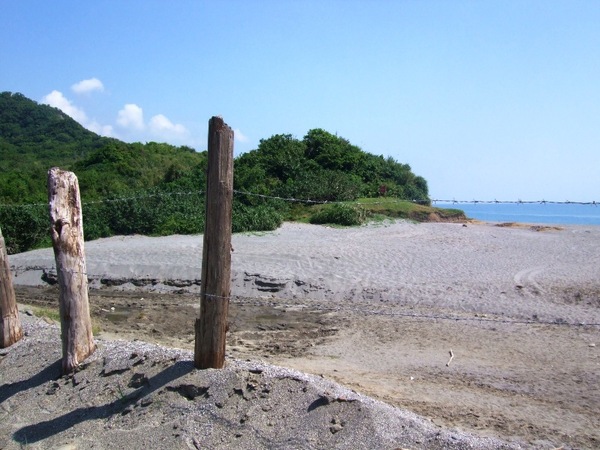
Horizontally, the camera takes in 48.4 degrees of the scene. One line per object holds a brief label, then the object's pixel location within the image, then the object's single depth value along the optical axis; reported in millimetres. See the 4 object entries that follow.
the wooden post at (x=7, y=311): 7504
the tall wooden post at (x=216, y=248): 5668
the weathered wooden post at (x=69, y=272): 6480
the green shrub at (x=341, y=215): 18750
